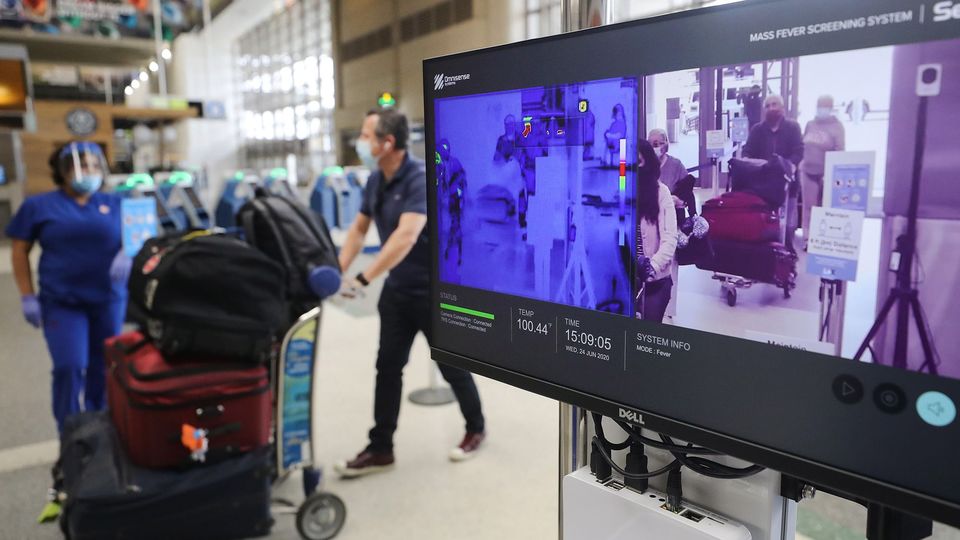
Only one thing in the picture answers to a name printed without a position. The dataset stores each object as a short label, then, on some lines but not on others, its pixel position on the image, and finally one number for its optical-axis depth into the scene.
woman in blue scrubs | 3.38
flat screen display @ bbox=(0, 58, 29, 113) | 12.06
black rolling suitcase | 2.38
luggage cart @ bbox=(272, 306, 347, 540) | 2.83
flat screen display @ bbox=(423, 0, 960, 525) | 0.71
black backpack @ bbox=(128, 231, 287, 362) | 2.53
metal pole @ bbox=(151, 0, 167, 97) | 11.99
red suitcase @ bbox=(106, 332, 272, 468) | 2.54
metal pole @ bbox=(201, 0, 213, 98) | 20.89
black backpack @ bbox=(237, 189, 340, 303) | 2.81
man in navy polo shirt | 3.25
